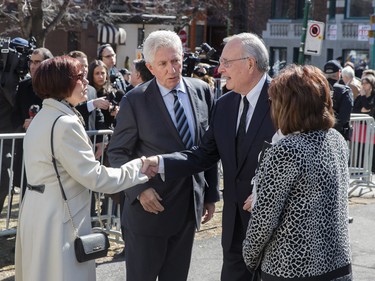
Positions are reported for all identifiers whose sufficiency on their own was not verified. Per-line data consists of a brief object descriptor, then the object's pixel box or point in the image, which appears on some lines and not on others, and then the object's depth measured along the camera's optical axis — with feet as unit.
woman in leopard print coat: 10.92
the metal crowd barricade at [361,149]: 35.35
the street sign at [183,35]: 89.80
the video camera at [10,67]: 23.79
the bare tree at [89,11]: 54.95
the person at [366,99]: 43.34
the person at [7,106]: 22.69
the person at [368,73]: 45.50
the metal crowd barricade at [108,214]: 23.44
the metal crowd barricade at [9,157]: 21.53
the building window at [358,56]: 102.19
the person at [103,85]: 26.16
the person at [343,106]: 31.19
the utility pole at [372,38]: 75.48
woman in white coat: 13.07
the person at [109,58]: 30.43
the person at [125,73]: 43.19
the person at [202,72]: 29.25
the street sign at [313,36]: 55.36
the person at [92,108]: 23.86
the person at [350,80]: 43.96
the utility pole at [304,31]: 53.98
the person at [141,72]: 20.67
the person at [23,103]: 23.07
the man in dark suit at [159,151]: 15.15
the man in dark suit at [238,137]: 14.30
